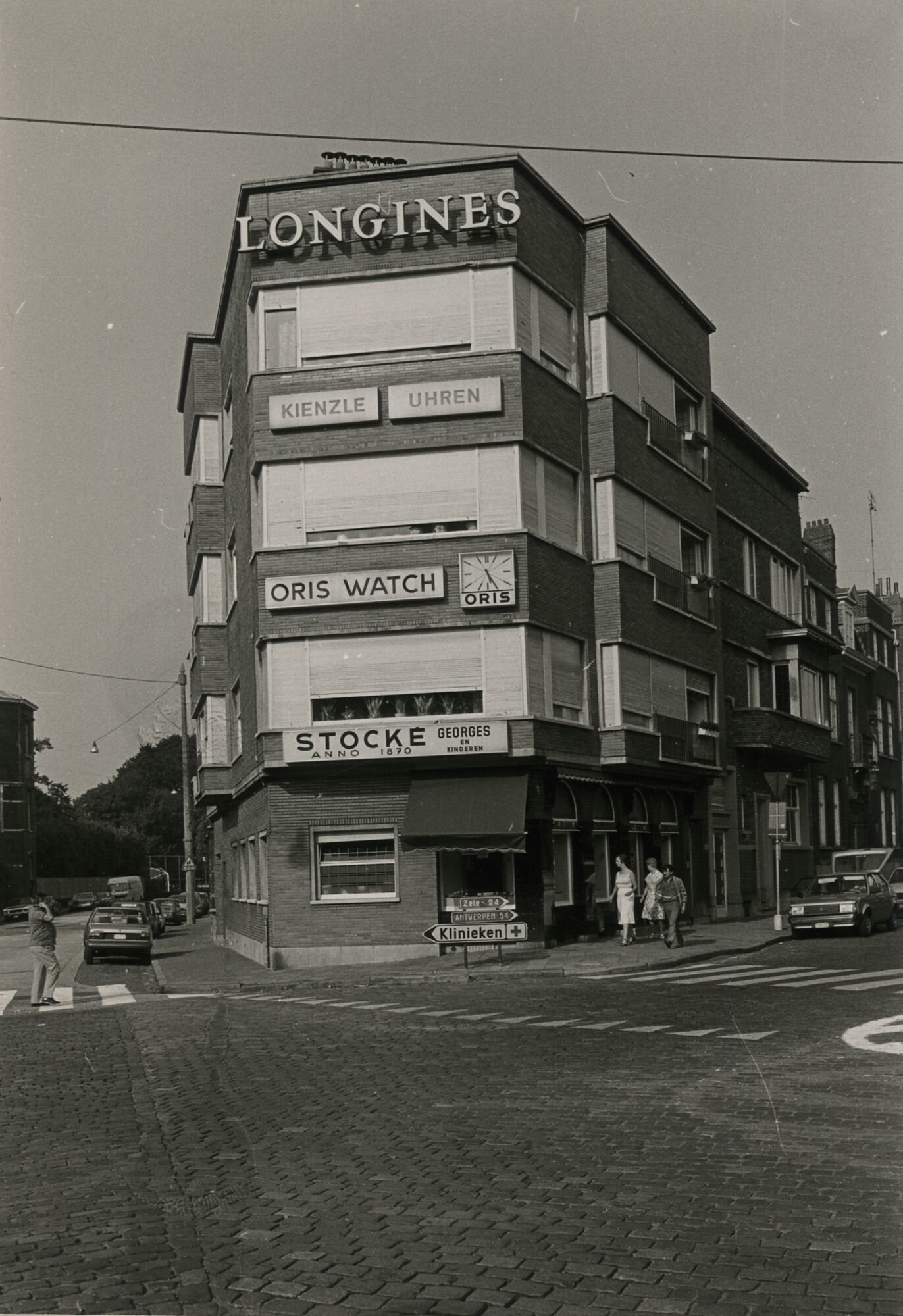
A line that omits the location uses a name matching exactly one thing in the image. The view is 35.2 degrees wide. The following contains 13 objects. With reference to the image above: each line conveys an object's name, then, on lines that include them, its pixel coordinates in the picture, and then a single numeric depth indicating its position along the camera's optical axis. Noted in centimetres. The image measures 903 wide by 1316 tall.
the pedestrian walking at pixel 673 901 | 2603
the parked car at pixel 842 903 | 2783
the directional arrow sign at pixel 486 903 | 2209
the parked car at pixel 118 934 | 3400
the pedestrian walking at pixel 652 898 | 2719
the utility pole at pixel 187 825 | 4984
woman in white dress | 2650
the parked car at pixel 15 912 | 7775
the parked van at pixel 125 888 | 6732
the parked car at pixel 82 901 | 9100
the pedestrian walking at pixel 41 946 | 1959
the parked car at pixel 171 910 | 5959
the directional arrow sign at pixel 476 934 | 2148
